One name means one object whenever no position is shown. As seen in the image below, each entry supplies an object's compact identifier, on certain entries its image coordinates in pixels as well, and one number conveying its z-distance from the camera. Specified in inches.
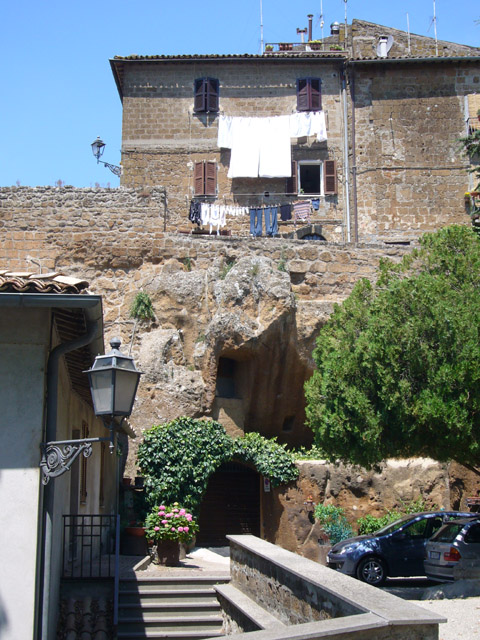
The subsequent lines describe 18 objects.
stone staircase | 406.6
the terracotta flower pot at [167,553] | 518.9
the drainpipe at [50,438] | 267.3
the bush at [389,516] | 660.7
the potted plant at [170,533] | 515.2
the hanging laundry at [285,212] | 1024.9
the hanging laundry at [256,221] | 983.6
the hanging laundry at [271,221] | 971.3
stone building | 1061.8
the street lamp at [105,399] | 252.1
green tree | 467.8
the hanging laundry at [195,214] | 951.6
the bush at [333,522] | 658.2
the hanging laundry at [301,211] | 1026.1
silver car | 458.6
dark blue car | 528.1
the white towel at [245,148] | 1056.8
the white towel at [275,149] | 1054.4
